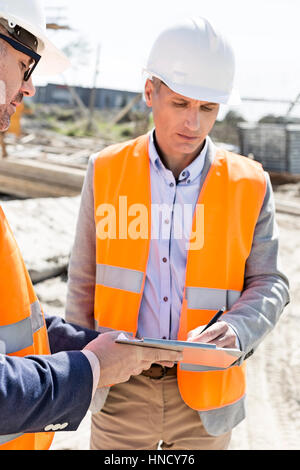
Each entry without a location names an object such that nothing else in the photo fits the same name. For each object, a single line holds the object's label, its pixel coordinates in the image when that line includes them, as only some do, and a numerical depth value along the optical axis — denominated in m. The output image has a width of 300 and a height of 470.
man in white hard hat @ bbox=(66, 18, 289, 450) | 2.14
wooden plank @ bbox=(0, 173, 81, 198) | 9.52
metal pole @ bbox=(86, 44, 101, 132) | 21.15
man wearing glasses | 1.29
